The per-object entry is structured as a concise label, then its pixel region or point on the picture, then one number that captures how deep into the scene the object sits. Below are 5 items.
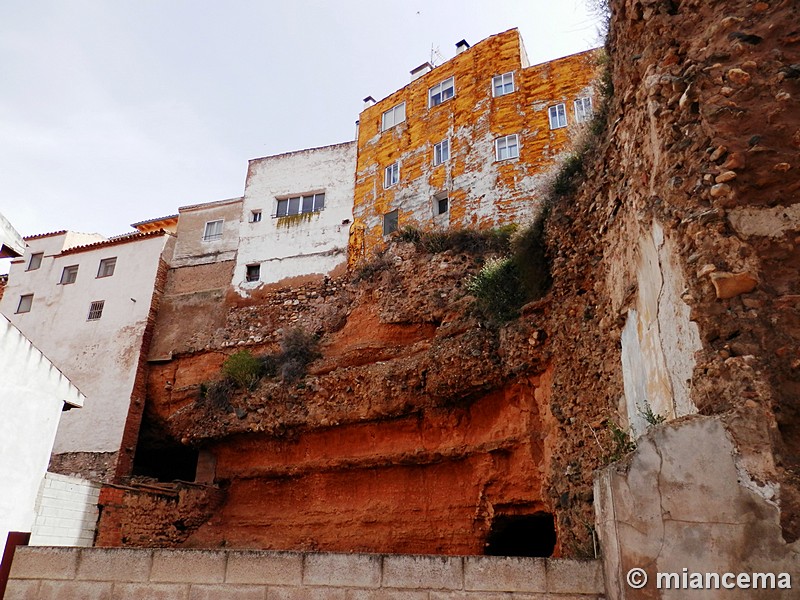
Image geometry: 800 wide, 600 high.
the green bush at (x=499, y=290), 14.48
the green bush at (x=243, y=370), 19.89
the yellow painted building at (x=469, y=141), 21.58
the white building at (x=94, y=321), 21.28
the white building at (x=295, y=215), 24.34
